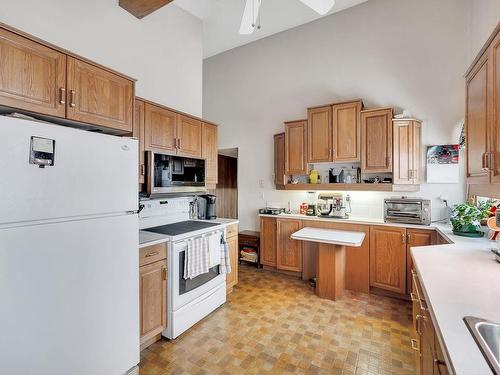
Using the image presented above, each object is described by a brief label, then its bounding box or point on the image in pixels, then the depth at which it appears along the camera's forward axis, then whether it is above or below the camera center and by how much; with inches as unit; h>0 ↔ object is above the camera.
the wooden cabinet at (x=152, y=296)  77.0 -35.2
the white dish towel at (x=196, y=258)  88.0 -26.1
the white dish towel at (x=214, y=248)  98.2 -24.7
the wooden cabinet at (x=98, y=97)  62.7 +25.4
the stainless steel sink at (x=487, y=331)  34.7 -20.4
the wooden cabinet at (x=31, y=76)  51.1 +24.8
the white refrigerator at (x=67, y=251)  45.1 -13.9
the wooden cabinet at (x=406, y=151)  120.9 +18.6
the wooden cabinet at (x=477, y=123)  57.2 +17.1
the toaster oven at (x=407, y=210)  115.4 -10.4
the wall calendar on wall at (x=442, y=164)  119.8 +12.4
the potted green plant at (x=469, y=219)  92.2 -11.2
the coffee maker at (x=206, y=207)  126.1 -9.9
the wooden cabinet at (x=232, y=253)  117.4 -32.2
